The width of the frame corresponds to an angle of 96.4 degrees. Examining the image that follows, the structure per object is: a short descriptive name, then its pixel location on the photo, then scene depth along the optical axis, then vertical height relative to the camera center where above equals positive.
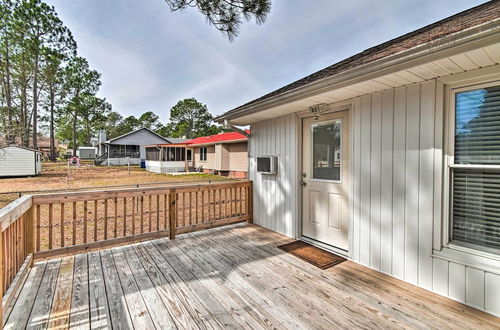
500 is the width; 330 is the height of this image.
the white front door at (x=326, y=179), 2.91 -0.21
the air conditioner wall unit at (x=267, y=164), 3.77 -0.02
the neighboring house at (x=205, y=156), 13.85 +0.47
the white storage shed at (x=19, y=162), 11.69 -0.02
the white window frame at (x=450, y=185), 1.87 -0.19
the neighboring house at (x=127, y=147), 23.73 +1.67
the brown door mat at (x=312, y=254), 2.70 -1.19
